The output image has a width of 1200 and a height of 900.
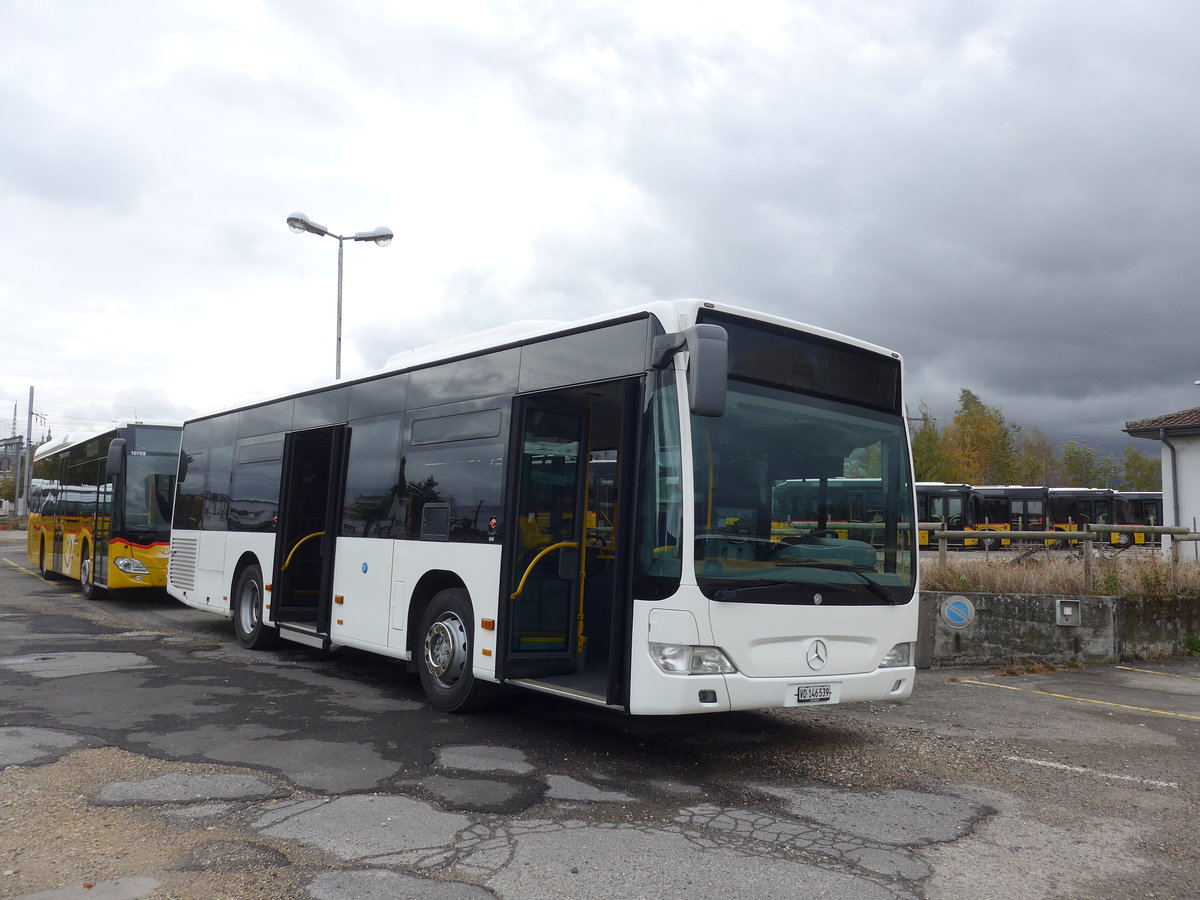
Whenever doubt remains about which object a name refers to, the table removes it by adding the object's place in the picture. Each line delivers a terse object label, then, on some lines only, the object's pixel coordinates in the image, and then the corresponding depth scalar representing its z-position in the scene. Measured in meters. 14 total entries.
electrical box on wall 11.46
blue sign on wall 11.48
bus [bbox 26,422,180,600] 16.55
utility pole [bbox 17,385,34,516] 63.26
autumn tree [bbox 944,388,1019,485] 59.00
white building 26.53
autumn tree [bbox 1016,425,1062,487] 72.56
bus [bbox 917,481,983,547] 38.56
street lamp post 17.94
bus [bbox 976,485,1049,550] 39.84
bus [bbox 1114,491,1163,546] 42.19
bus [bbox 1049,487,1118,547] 41.19
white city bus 5.93
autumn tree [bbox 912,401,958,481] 55.54
